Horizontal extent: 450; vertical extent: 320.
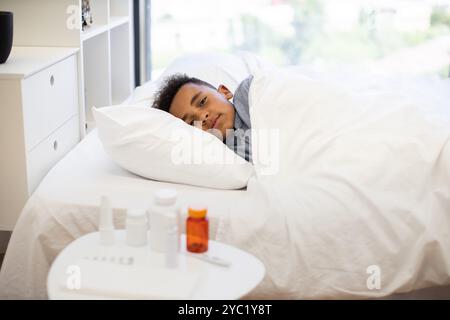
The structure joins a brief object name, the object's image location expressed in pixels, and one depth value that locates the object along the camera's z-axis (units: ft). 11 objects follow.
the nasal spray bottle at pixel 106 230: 3.95
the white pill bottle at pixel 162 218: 3.77
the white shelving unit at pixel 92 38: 6.55
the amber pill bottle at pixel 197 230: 3.84
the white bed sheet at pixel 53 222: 4.75
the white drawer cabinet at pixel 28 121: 5.10
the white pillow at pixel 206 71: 7.36
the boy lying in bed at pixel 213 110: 5.81
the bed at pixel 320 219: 4.59
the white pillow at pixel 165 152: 5.06
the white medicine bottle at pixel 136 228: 3.88
